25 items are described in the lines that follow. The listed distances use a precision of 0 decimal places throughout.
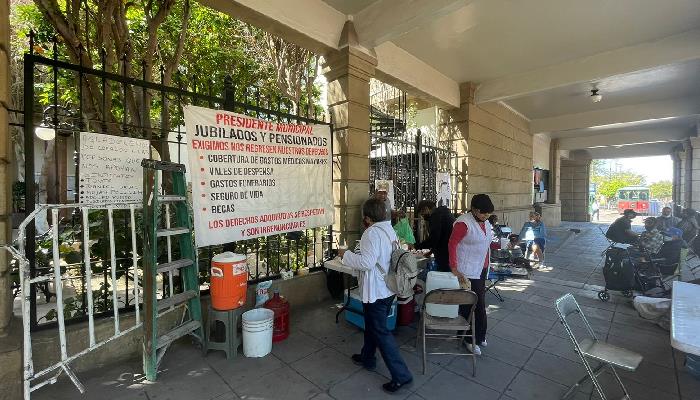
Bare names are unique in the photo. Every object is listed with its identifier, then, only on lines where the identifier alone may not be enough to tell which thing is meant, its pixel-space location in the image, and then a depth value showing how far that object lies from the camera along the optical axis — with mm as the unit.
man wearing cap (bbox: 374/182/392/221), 5285
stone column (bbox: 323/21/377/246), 4895
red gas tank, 3486
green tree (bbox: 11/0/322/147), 4395
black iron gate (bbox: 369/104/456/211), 6385
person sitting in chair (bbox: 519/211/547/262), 6938
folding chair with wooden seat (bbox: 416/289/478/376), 2768
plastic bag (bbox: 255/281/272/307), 3611
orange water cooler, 3098
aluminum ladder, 2727
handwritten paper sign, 2795
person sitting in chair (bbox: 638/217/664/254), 5723
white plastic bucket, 3145
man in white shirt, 2660
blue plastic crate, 3679
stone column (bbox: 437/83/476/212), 7738
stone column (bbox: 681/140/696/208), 11641
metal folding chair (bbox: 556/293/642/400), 2369
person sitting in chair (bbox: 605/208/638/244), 6414
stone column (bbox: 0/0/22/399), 2268
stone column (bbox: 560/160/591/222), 17625
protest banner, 3328
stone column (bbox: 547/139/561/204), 14406
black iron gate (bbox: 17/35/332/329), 2618
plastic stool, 3127
